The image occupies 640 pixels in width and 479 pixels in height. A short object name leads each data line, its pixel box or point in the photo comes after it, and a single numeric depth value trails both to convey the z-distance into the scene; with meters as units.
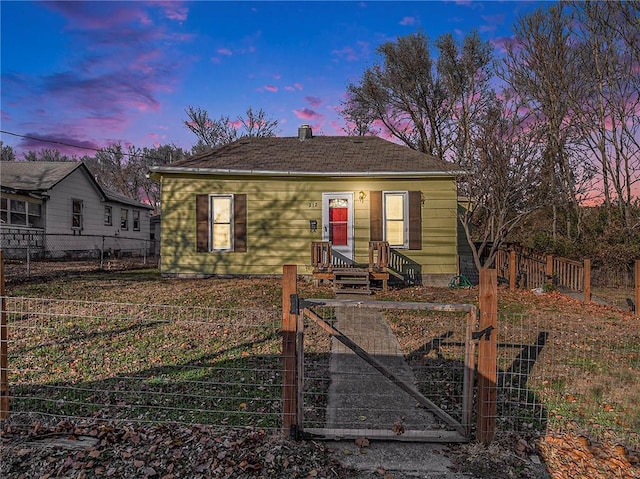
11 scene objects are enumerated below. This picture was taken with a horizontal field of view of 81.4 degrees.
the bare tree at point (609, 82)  13.59
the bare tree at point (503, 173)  9.38
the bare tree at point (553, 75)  14.05
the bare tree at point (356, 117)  27.92
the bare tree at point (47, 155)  44.22
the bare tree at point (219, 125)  32.19
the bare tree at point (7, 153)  39.06
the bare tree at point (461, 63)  23.20
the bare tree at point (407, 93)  25.42
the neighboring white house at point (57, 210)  16.69
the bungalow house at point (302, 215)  11.17
